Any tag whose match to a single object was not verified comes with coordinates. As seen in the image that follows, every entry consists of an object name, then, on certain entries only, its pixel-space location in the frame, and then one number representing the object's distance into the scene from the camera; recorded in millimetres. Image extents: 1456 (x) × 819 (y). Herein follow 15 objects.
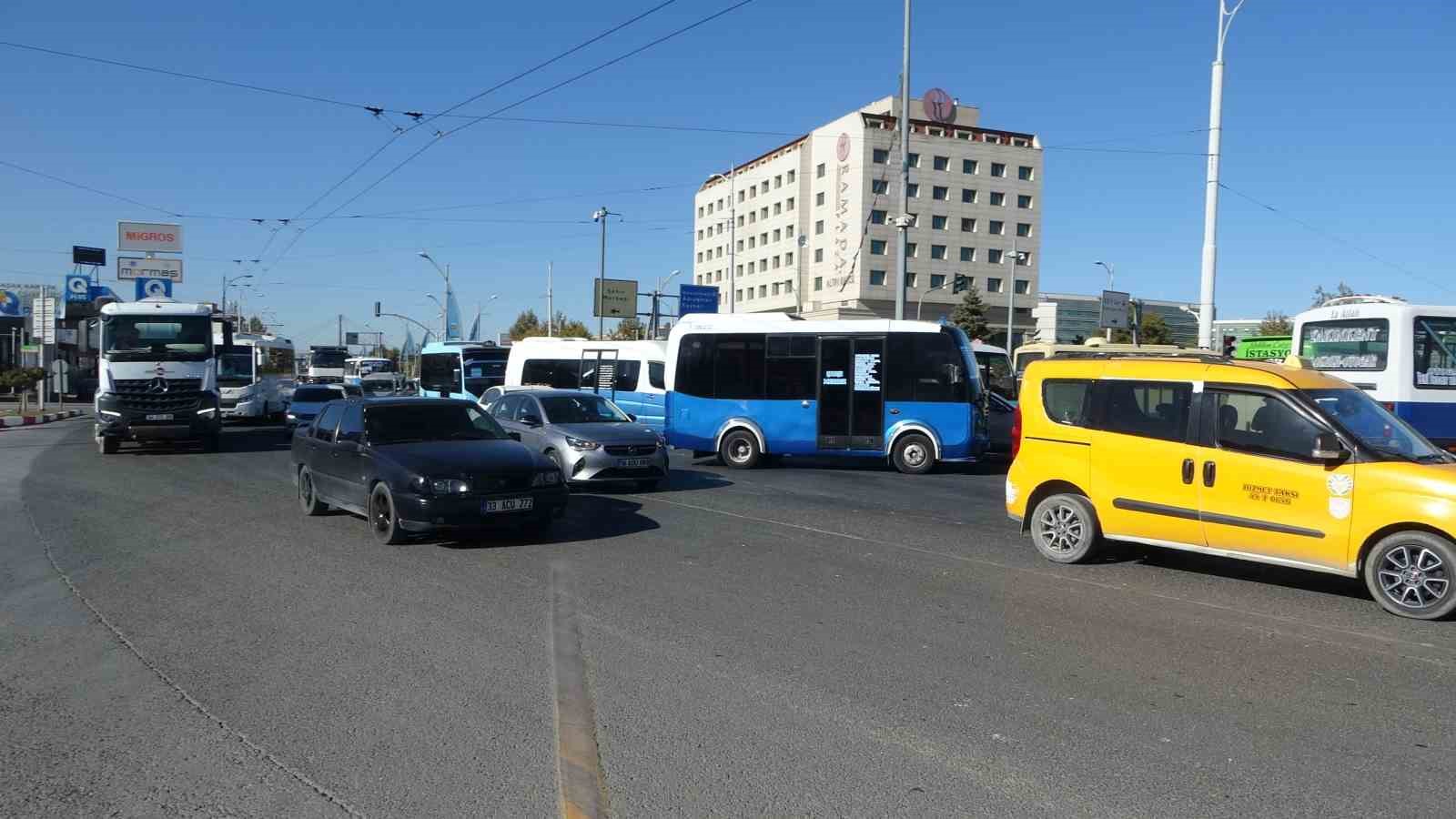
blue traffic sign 50500
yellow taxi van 7379
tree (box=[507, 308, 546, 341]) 100550
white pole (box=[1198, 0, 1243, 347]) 20297
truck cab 20375
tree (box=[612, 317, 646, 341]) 81250
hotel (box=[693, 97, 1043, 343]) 68688
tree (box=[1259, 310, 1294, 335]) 63672
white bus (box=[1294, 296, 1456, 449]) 15266
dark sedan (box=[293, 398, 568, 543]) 9930
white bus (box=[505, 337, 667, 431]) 25453
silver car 14273
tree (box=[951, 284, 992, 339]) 63250
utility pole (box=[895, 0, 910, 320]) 24422
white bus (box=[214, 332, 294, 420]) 32812
